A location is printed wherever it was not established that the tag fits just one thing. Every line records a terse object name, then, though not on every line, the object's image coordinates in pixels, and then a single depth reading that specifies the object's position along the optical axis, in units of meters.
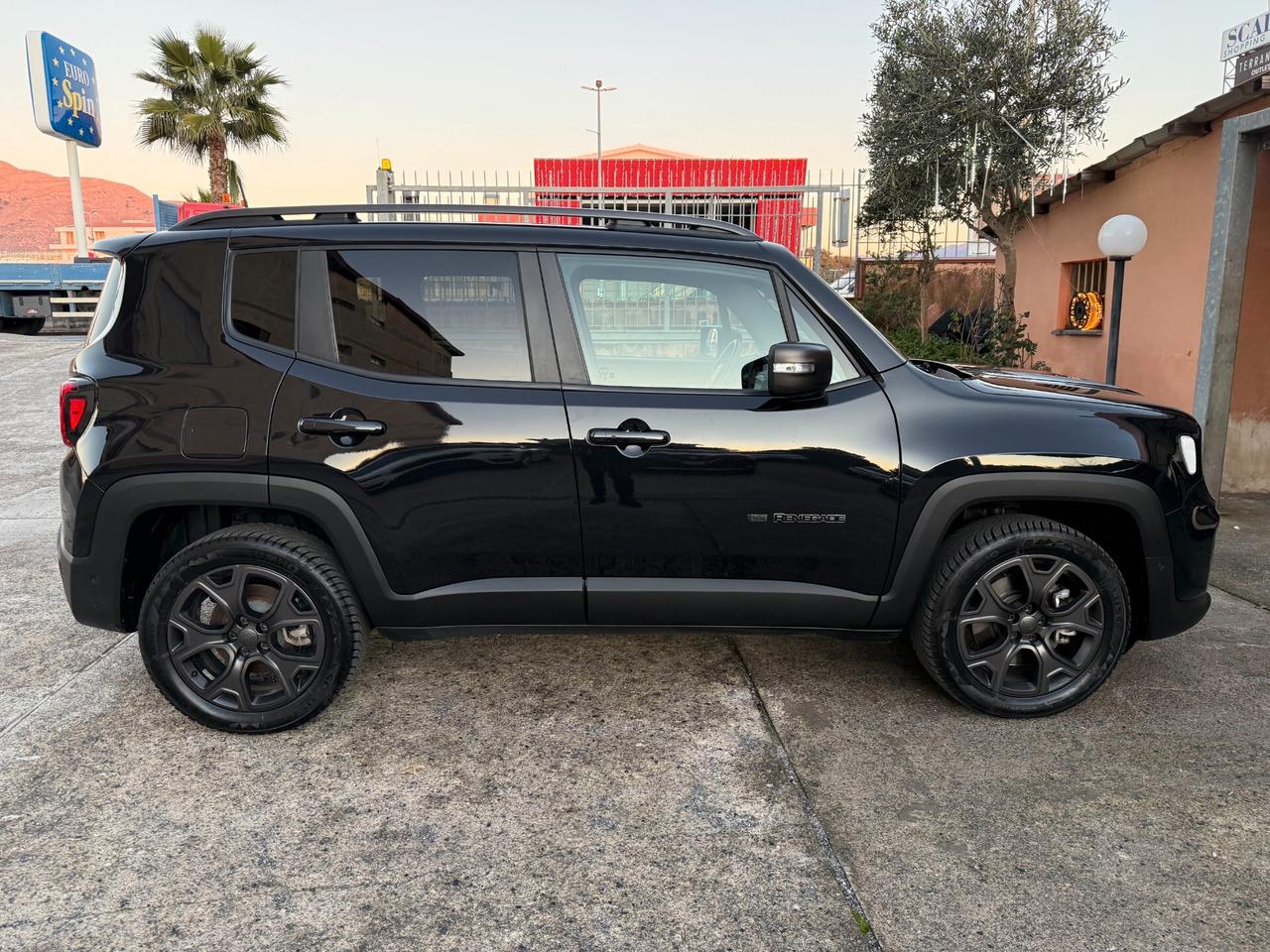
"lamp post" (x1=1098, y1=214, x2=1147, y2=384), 6.78
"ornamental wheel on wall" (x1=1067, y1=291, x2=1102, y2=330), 8.98
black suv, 2.95
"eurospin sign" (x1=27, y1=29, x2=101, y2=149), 18.80
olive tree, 10.48
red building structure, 11.05
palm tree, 22.22
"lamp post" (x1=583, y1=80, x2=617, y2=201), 11.56
